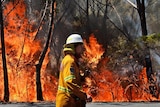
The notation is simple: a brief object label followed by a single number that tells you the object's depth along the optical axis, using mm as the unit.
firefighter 3678
